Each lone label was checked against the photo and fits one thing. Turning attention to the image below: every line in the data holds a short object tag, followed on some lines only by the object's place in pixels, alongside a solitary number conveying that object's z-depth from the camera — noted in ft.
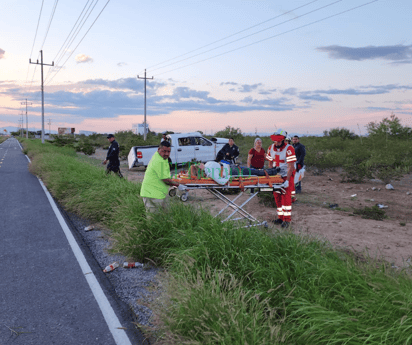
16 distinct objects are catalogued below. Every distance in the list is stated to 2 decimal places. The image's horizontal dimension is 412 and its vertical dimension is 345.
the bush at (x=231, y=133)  113.29
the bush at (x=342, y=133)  124.47
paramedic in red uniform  24.62
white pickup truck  61.52
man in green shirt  20.02
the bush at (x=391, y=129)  73.74
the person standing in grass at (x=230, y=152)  40.03
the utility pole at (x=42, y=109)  139.85
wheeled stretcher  21.03
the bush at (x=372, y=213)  29.22
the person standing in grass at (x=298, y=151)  36.43
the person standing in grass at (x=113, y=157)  41.95
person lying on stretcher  21.29
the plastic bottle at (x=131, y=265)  17.48
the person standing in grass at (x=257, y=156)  32.71
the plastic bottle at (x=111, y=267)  17.24
